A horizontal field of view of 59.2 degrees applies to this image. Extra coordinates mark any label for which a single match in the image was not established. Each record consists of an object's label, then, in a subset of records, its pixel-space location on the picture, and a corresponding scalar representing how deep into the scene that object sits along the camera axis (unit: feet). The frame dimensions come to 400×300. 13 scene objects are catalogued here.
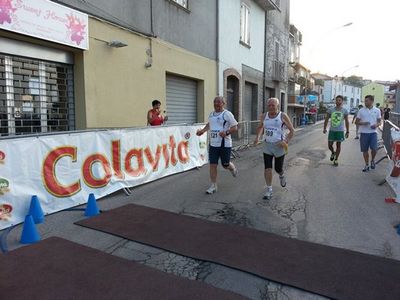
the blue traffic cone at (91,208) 17.33
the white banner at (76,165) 15.84
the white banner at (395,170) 20.06
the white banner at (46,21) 19.69
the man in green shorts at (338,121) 30.25
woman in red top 28.94
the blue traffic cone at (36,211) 16.22
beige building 21.95
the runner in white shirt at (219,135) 21.79
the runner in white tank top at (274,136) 20.31
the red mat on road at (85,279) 10.10
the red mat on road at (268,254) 10.75
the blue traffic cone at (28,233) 13.96
